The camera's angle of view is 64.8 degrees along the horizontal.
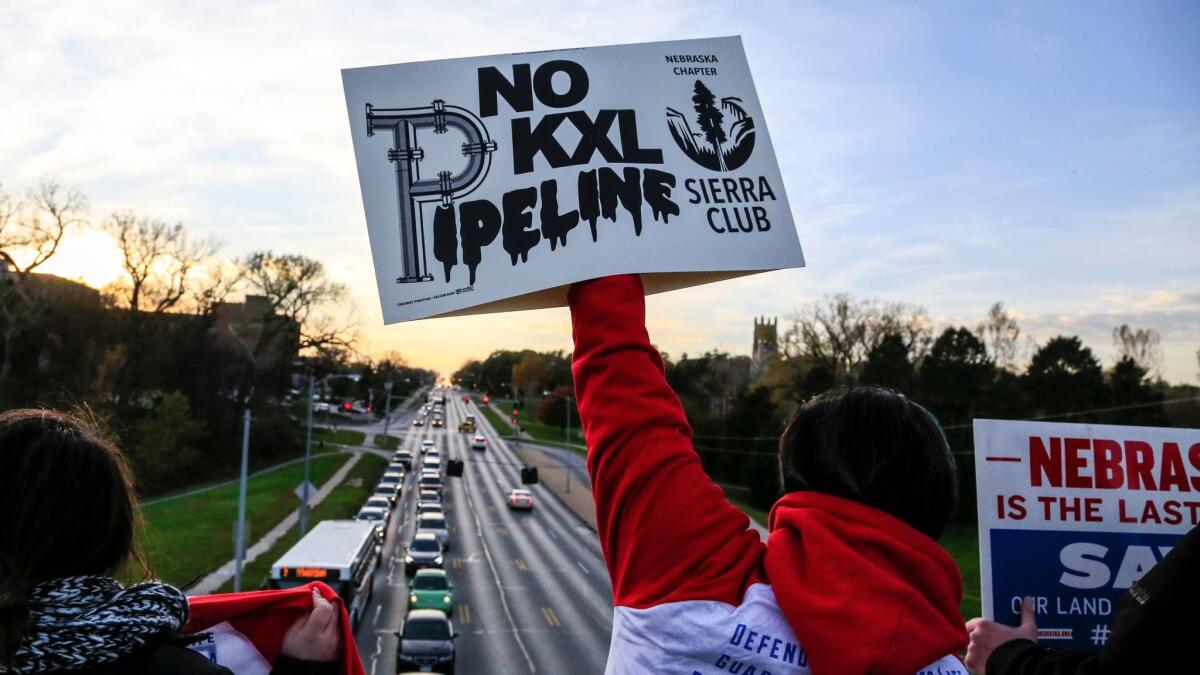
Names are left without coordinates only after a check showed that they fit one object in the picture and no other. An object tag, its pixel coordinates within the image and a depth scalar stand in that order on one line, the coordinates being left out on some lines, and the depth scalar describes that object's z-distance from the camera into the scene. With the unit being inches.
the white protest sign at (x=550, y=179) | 83.3
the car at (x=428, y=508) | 1786.4
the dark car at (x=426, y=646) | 738.8
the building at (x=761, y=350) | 2271.2
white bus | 757.3
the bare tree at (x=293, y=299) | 2491.4
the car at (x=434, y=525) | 1519.4
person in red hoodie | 64.0
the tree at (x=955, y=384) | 1820.9
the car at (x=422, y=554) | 1255.5
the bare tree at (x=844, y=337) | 2096.5
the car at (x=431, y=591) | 984.3
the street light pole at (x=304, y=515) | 1216.3
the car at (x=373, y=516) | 1498.6
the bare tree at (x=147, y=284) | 2007.9
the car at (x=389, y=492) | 1883.6
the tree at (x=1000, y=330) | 2069.4
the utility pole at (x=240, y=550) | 876.0
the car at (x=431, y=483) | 2119.8
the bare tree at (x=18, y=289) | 1701.5
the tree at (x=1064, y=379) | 1733.5
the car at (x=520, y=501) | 2036.2
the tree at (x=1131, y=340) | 1878.8
